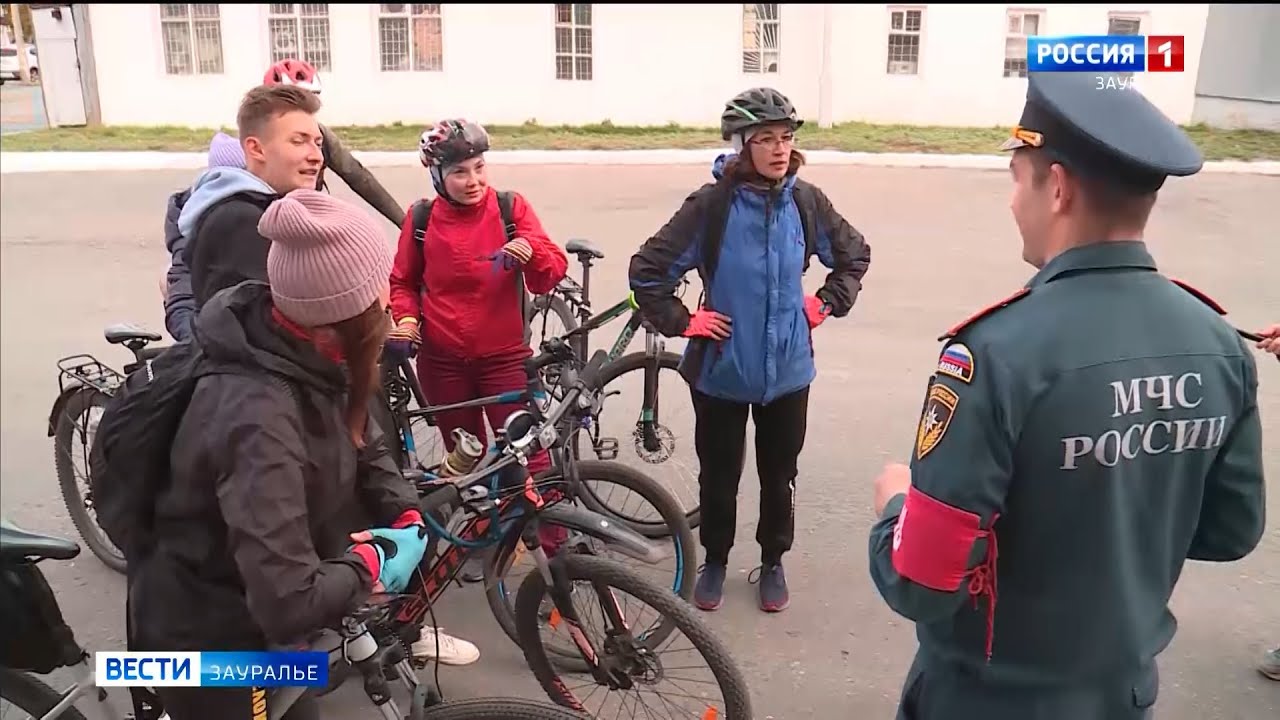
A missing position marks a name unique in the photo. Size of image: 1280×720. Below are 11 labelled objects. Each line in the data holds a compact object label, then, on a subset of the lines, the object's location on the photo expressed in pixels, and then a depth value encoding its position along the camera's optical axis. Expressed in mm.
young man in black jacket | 3338
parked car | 28797
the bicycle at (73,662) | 2387
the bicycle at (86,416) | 4121
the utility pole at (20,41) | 26034
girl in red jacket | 4047
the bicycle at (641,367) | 4367
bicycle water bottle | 2963
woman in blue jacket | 3719
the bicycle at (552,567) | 2912
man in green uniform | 1686
